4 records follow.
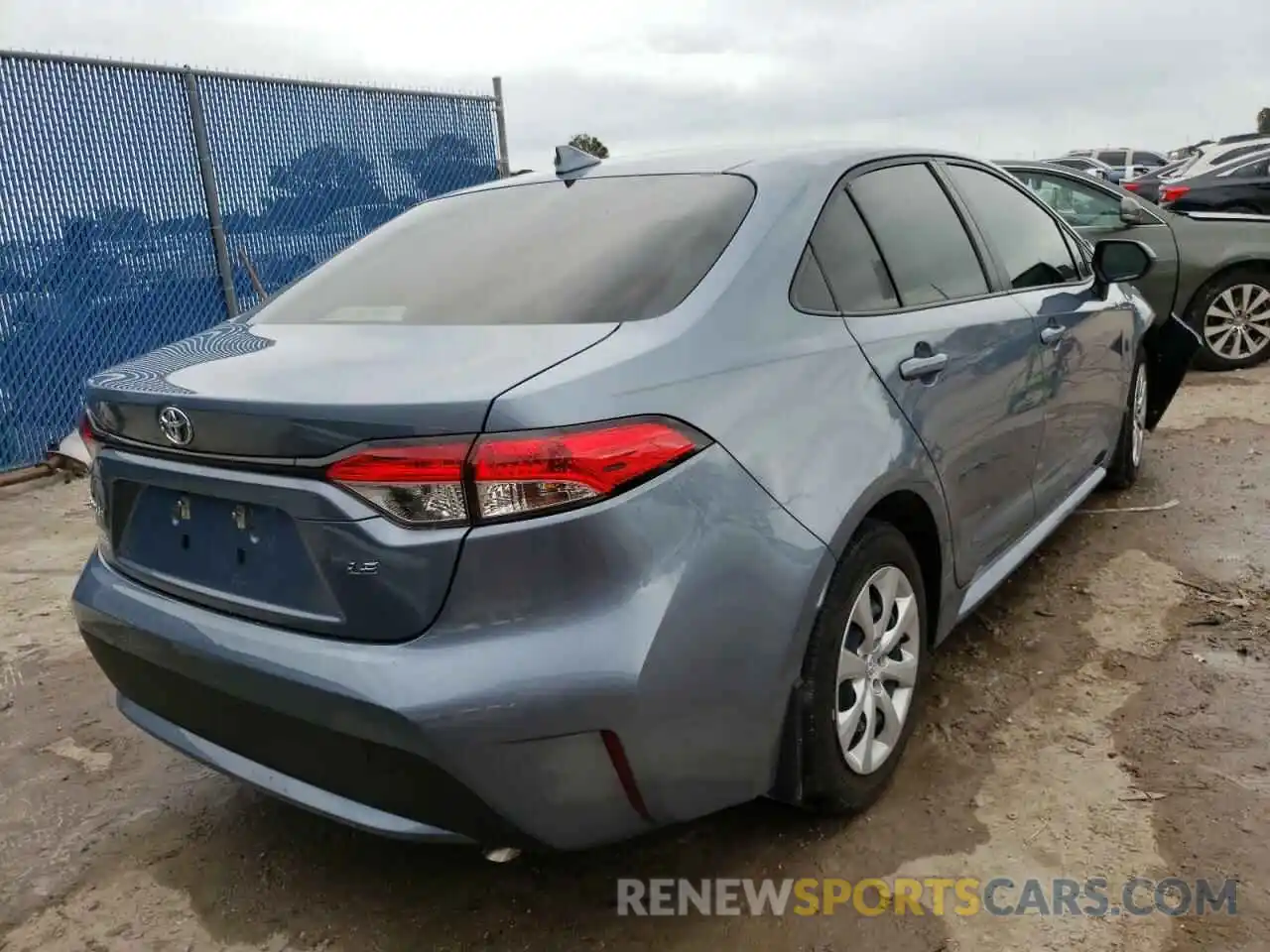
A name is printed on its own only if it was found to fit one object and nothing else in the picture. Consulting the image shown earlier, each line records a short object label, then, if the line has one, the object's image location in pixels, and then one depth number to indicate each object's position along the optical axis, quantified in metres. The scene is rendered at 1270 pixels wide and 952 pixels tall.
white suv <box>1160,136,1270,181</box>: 12.02
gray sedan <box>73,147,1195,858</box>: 1.68
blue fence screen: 6.10
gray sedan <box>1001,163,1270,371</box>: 6.91
